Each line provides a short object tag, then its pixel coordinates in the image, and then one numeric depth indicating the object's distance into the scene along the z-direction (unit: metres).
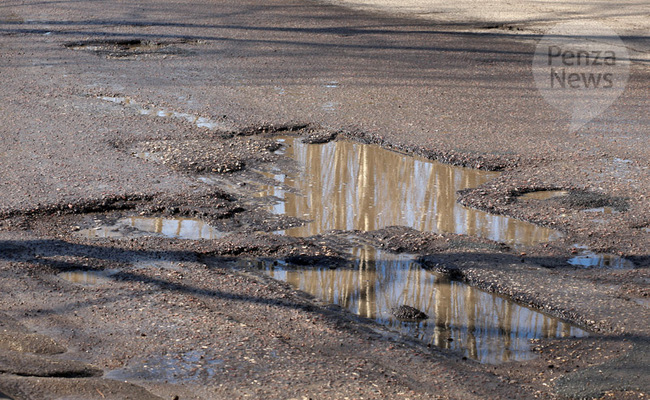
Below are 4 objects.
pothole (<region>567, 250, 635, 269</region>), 10.79
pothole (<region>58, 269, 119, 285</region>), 10.15
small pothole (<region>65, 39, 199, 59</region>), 23.82
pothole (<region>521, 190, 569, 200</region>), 13.17
